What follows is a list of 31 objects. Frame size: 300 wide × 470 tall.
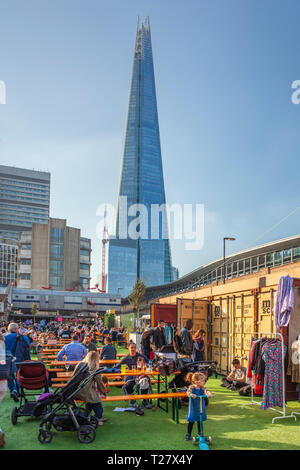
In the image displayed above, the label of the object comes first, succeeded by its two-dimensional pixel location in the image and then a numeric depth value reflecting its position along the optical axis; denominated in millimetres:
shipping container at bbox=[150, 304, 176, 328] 17328
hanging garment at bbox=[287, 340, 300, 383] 9008
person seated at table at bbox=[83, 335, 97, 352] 15180
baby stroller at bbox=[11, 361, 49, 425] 8055
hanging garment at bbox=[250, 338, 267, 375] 8961
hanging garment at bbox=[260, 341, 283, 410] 8461
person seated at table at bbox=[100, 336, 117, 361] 12281
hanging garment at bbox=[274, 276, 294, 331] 9234
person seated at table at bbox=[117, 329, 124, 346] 27641
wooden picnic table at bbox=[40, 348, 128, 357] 16028
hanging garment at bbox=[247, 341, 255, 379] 9180
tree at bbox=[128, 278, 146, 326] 46250
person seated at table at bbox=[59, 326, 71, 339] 22719
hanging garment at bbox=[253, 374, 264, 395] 9102
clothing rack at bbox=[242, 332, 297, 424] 8211
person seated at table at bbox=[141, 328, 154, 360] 11585
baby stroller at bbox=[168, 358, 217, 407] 9406
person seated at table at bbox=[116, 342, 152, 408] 9383
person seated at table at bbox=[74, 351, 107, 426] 7358
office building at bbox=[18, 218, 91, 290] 103500
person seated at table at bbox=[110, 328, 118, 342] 27469
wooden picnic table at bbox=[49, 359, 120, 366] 10594
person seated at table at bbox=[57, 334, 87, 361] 11078
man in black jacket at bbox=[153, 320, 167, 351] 11641
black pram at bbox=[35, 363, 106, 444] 6668
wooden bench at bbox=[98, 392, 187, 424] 7839
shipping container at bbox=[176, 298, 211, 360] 15273
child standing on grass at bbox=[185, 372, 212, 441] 6661
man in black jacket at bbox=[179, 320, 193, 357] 11008
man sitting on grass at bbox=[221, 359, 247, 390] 11656
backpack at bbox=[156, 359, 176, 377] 9367
